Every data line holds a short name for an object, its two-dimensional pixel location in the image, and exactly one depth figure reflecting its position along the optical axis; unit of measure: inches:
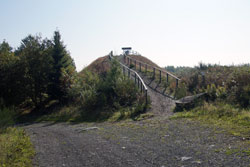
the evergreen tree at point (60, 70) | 940.6
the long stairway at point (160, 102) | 554.8
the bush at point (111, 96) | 668.7
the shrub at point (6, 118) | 443.4
